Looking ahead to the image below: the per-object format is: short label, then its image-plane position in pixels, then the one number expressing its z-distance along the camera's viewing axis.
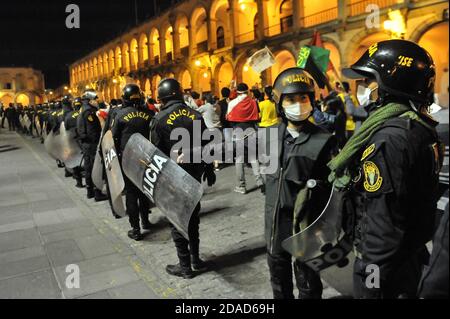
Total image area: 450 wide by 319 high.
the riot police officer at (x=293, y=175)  2.53
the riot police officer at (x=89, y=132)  7.33
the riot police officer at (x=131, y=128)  5.18
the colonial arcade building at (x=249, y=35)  15.52
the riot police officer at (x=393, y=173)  1.75
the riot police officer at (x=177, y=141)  3.94
